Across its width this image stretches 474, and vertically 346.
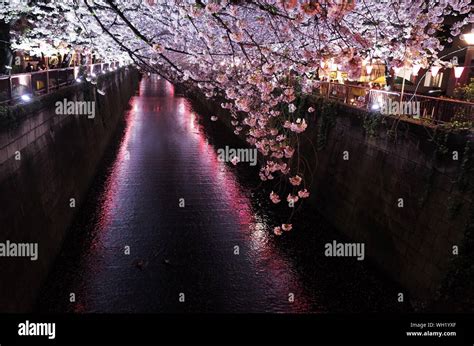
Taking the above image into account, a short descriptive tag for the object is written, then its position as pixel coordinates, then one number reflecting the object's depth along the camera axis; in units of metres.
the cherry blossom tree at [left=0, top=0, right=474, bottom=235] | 12.18
